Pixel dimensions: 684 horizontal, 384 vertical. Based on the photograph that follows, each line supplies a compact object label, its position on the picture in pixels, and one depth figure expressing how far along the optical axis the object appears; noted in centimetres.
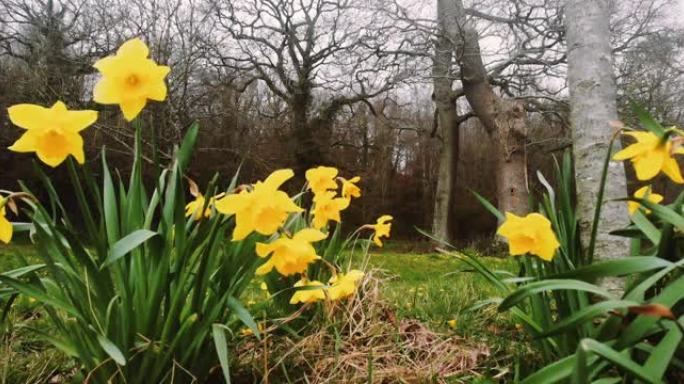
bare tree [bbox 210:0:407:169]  1172
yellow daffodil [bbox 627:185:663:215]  130
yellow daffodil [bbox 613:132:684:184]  86
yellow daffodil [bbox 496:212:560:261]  108
